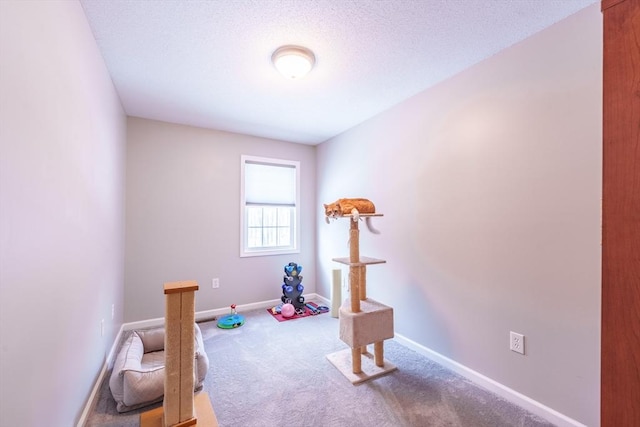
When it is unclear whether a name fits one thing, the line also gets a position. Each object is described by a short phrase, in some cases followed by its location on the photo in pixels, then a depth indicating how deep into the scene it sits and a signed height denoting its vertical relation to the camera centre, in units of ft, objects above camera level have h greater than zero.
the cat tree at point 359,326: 6.93 -2.99
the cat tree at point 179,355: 4.18 -2.26
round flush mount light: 6.15 +3.63
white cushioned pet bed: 5.59 -3.58
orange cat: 7.41 +0.15
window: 12.42 +0.36
